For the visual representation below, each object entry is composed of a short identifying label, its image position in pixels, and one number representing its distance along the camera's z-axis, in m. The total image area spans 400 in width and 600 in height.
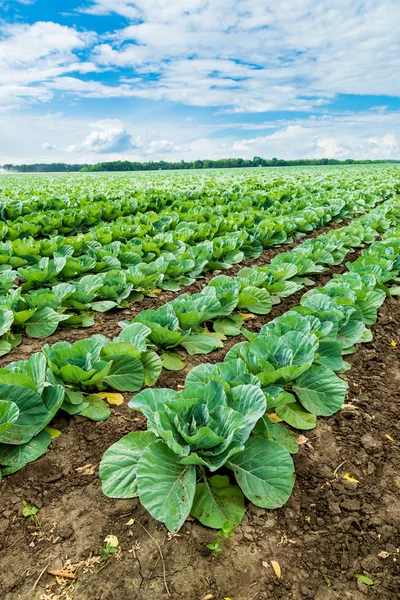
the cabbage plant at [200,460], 1.95
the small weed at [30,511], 2.01
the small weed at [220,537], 1.84
